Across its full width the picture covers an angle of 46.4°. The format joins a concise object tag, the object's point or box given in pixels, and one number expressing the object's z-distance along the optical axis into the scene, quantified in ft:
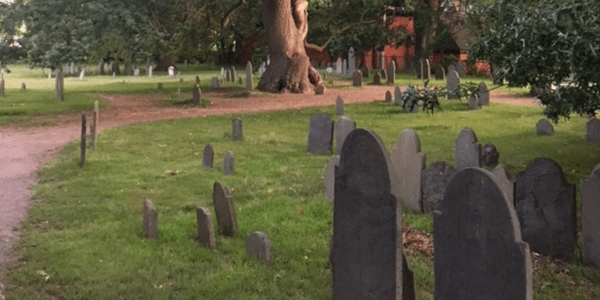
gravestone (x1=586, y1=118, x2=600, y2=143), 46.09
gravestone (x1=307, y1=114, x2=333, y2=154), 42.50
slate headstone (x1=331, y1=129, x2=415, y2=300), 15.90
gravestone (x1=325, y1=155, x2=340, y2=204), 28.81
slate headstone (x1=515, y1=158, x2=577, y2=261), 22.86
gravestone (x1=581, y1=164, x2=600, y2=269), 21.84
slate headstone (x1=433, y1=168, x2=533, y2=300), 12.78
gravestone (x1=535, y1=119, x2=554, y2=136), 51.13
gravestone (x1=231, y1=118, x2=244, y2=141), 50.78
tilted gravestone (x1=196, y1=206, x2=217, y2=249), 23.70
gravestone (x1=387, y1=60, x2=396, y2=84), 103.17
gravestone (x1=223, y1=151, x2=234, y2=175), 37.45
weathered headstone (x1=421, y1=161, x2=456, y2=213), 27.09
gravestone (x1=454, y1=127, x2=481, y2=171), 30.96
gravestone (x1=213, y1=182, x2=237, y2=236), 24.95
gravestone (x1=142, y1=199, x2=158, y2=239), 25.35
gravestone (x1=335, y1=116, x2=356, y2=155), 38.29
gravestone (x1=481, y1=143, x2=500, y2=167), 35.88
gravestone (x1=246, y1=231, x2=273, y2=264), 22.48
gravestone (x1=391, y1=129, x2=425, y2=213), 28.37
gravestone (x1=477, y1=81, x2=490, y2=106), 68.90
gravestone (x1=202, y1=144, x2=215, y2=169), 39.17
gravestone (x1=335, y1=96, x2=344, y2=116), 62.59
